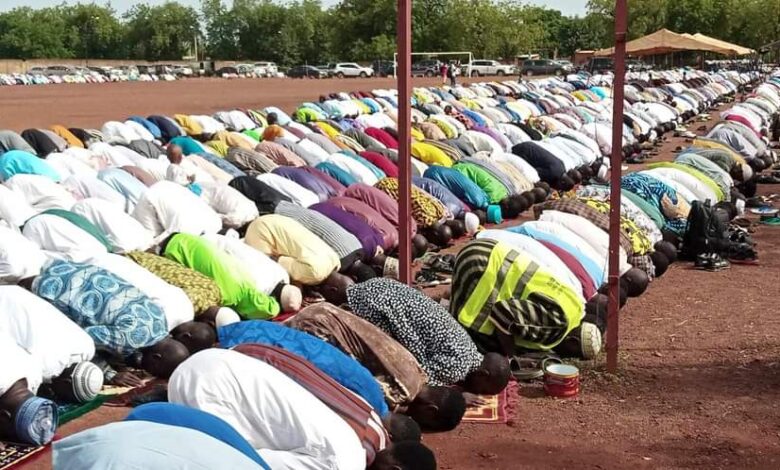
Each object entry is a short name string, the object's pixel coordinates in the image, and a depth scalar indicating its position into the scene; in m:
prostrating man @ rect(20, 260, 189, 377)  5.68
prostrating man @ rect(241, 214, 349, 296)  7.43
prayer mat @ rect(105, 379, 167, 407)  5.54
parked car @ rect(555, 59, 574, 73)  48.71
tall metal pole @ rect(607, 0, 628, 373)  5.80
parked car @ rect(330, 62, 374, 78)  55.84
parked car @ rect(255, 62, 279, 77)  60.59
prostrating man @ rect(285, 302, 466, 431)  4.89
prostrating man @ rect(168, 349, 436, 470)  3.80
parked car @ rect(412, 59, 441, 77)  52.19
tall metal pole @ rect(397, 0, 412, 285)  5.96
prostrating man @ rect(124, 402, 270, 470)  3.39
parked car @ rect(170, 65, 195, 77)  60.88
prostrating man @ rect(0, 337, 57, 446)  4.73
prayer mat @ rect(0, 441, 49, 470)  4.65
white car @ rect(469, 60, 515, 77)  53.06
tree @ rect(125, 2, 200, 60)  76.62
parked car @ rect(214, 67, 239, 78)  59.87
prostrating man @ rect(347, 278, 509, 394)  5.24
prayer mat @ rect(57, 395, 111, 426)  5.27
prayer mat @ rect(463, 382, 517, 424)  5.30
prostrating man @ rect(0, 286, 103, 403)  5.03
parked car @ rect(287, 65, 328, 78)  57.62
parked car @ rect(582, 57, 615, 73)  42.31
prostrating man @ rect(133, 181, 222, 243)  7.86
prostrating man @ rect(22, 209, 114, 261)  6.71
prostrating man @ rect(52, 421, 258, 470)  2.93
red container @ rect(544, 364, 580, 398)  5.63
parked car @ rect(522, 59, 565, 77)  51.53
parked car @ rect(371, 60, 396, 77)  56.97
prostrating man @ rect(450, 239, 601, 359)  5.96
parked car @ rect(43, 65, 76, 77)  57.41
